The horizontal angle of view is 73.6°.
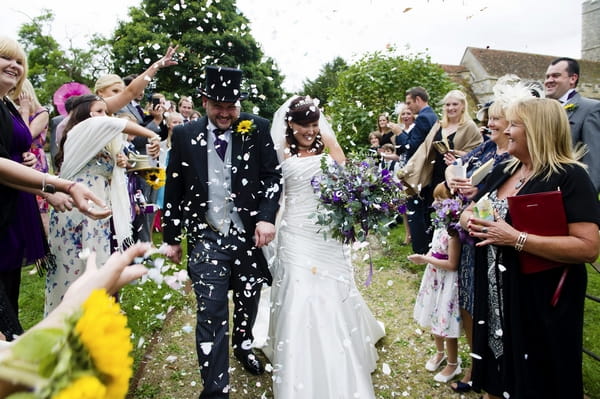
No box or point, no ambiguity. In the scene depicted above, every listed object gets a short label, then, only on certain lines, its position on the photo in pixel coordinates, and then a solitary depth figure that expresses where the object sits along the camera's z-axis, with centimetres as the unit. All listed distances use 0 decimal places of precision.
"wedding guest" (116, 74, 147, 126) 648
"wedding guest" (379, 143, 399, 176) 793
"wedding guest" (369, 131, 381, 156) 907
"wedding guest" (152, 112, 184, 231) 748
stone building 3975
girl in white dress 354
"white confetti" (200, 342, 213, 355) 324
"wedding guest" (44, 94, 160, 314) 363
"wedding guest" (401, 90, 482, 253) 520
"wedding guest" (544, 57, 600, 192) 402
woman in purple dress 286
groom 352
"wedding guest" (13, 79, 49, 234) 475
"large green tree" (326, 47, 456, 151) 1086
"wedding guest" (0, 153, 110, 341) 239
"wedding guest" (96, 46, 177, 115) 397
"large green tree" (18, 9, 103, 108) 3838
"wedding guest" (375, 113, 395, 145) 902
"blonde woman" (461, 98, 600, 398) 246
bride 316
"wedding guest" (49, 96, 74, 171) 389
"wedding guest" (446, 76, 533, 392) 338
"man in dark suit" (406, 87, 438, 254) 660
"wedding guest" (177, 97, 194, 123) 810
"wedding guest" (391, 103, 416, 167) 735
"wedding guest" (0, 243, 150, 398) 95
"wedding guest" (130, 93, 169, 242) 631
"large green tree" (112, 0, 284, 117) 1617
